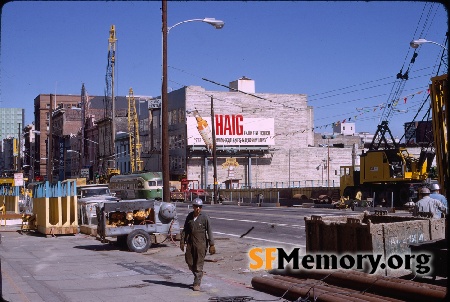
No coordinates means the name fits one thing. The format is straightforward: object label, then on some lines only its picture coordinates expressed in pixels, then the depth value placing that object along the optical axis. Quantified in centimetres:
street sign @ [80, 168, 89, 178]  9008
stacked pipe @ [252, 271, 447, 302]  900
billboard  7519
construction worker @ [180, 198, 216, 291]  1148
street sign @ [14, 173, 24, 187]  4134
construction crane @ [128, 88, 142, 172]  8572
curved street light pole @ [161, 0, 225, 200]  2350
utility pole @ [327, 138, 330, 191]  7771
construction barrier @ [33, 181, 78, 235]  2527
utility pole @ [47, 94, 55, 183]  5563
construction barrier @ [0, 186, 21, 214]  4212
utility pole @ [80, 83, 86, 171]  10716
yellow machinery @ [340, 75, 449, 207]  4222
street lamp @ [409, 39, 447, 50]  2770
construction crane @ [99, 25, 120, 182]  9869
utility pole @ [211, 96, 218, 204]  5912
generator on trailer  1841
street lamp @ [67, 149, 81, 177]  11462
